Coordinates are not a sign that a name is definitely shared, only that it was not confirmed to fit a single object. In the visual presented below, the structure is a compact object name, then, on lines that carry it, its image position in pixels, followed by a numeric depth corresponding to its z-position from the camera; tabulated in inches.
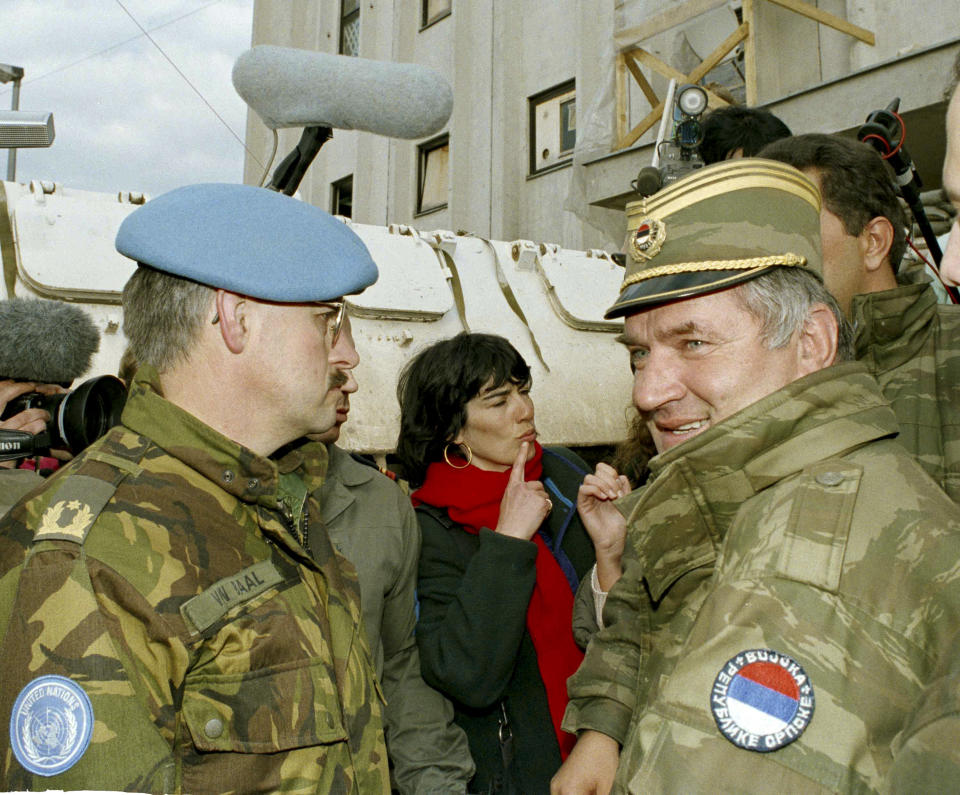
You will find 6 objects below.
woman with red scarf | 87.4
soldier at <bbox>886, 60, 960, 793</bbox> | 29.1
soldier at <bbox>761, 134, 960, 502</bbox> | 78.7
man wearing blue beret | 42.7
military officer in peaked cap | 38.0
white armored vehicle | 157.6
